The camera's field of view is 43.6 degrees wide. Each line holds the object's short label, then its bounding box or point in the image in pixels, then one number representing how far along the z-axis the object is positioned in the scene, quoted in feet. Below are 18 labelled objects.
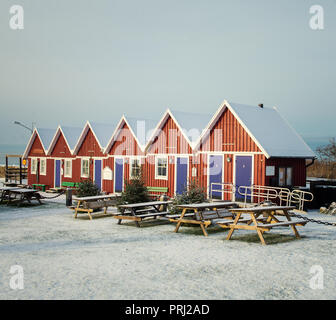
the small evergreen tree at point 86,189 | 57.93
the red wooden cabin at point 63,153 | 99.40
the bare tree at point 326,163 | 140.77
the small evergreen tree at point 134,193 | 52.60
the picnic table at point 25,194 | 66.30
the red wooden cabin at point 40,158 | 105.70
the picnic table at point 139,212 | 44.65
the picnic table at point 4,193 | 68.80
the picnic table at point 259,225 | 35.73
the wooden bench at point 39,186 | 104.27
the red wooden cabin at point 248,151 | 64.39
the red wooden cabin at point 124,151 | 83.20
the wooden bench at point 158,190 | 77.65
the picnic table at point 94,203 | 51.75
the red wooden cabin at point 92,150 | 91.56
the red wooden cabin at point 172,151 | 74.79
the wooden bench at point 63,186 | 97.25
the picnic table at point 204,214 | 40.11
